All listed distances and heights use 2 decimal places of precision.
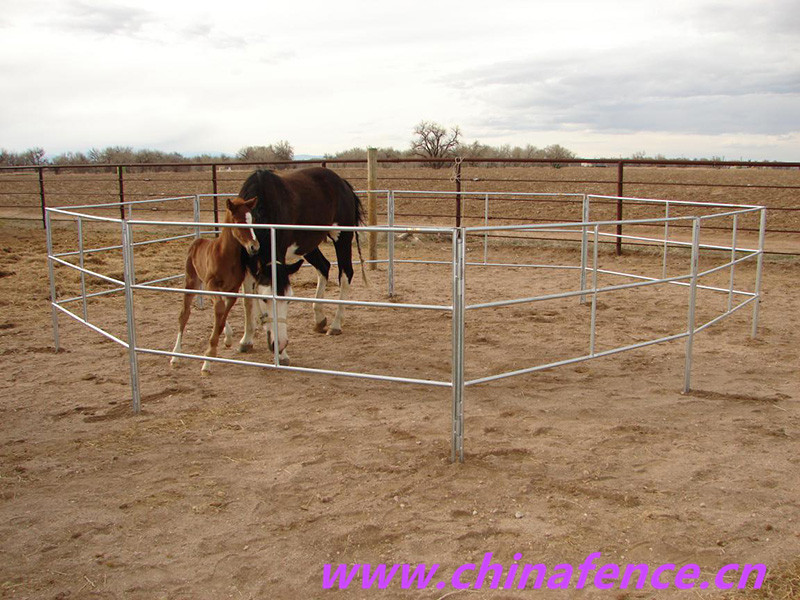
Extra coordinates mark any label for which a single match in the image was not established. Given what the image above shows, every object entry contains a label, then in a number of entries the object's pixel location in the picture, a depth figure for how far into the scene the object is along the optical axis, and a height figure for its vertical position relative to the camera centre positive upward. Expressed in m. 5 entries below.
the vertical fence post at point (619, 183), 10.83 +0.12
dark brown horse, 5.52 -0.27
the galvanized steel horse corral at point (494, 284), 3.66 -1.11
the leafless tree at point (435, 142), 31.62 +2.22
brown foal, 5.11 -0.58
